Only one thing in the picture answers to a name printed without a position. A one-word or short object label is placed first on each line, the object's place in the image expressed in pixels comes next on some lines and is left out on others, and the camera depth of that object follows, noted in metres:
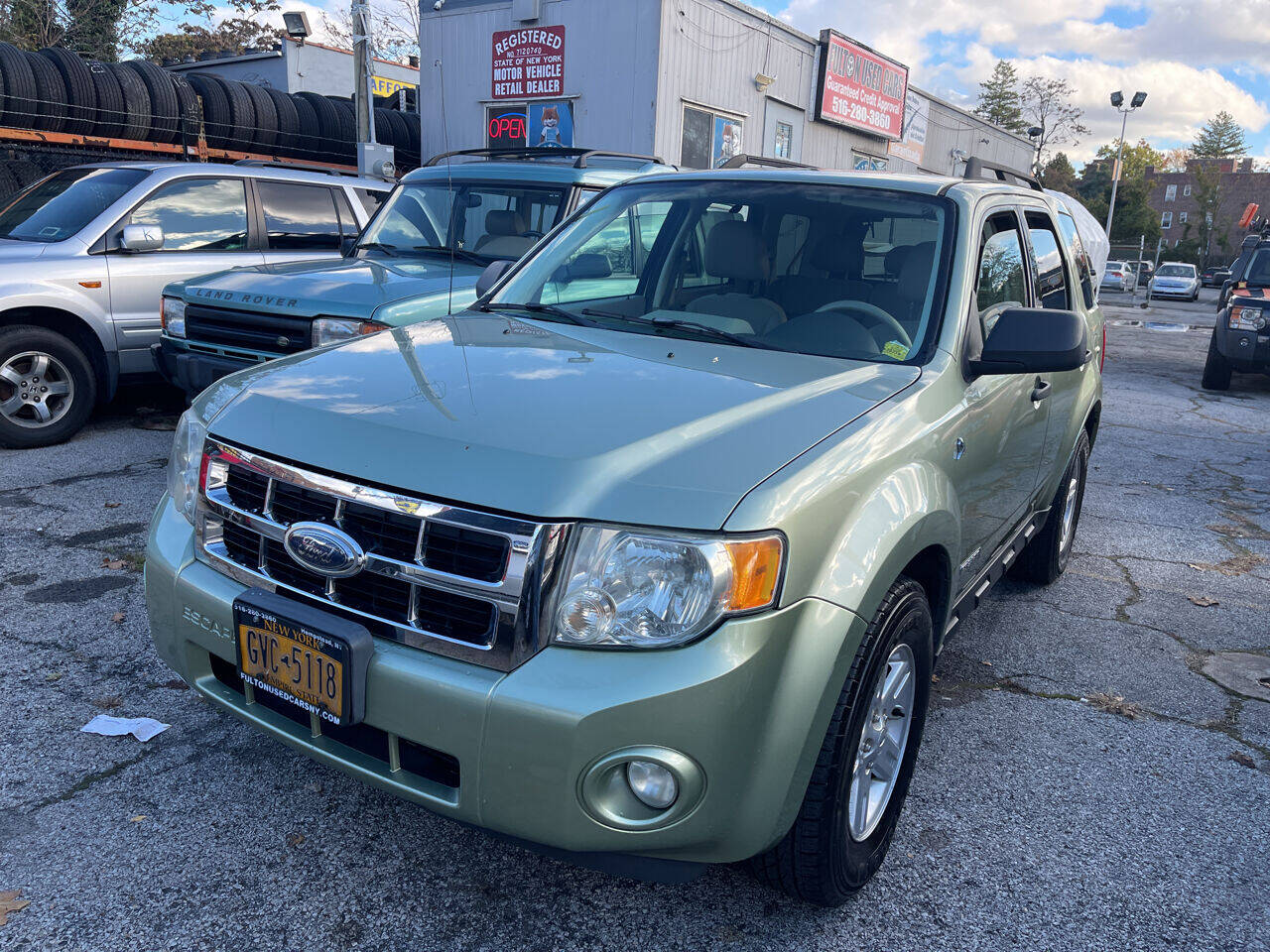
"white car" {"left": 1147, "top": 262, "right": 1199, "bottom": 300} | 37.59
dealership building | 14.48
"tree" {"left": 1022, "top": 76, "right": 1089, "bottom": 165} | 69.12
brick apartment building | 87.25
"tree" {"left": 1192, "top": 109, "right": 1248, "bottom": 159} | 96.38
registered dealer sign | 15.16
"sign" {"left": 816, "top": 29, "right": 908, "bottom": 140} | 18.64
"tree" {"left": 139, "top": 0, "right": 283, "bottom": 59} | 32.45
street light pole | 41.19
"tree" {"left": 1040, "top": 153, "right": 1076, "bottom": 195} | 75.44
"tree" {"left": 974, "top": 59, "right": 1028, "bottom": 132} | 79.44
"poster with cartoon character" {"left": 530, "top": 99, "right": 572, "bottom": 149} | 15.31
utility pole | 10.28
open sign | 15.98
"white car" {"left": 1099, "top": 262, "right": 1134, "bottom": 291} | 38.20
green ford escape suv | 1.88
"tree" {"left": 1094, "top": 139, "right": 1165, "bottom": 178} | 77.75
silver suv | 6.20
